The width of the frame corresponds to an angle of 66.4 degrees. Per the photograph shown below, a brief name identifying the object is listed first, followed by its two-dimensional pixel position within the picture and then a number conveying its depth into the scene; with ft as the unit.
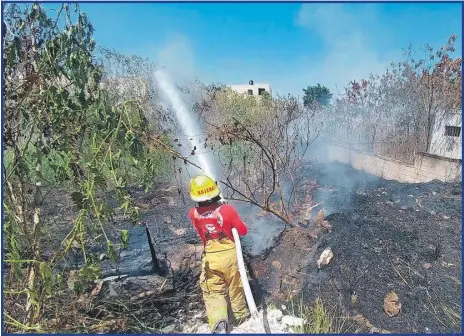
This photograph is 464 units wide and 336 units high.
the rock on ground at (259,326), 10.94
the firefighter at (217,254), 10.89
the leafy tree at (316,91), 95.20
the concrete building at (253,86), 110.58
